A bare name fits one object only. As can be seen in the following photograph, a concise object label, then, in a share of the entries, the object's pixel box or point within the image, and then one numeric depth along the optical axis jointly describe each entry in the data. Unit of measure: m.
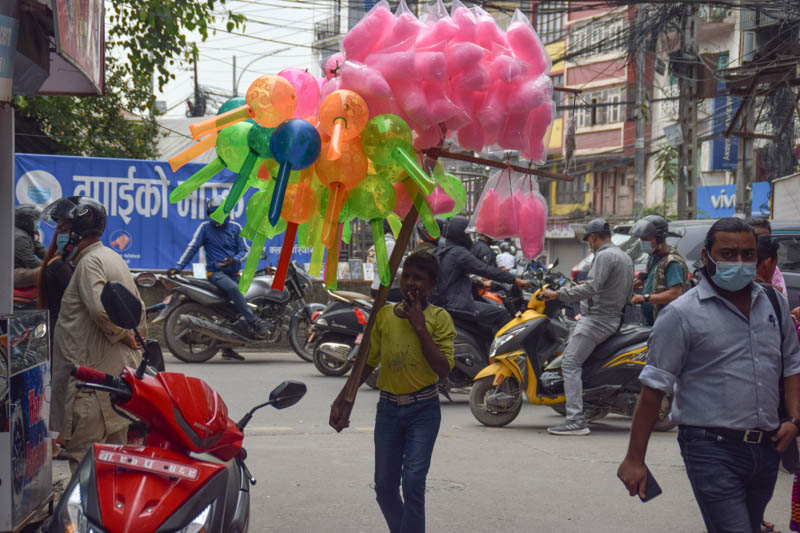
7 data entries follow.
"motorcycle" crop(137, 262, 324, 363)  10.78
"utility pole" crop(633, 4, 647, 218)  23.12
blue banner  12.24
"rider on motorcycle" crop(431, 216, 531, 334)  8.39
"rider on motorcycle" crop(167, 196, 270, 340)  10.73
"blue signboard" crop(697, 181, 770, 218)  24.94
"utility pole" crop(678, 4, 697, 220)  19.20
